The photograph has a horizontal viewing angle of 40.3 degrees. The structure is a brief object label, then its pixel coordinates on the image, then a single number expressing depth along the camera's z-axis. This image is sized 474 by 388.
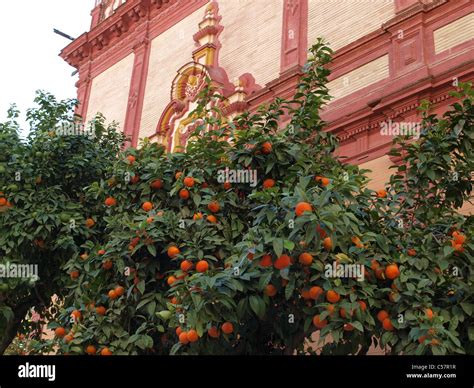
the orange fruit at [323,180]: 7.53
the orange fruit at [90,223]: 10.77
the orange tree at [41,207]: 10.25
